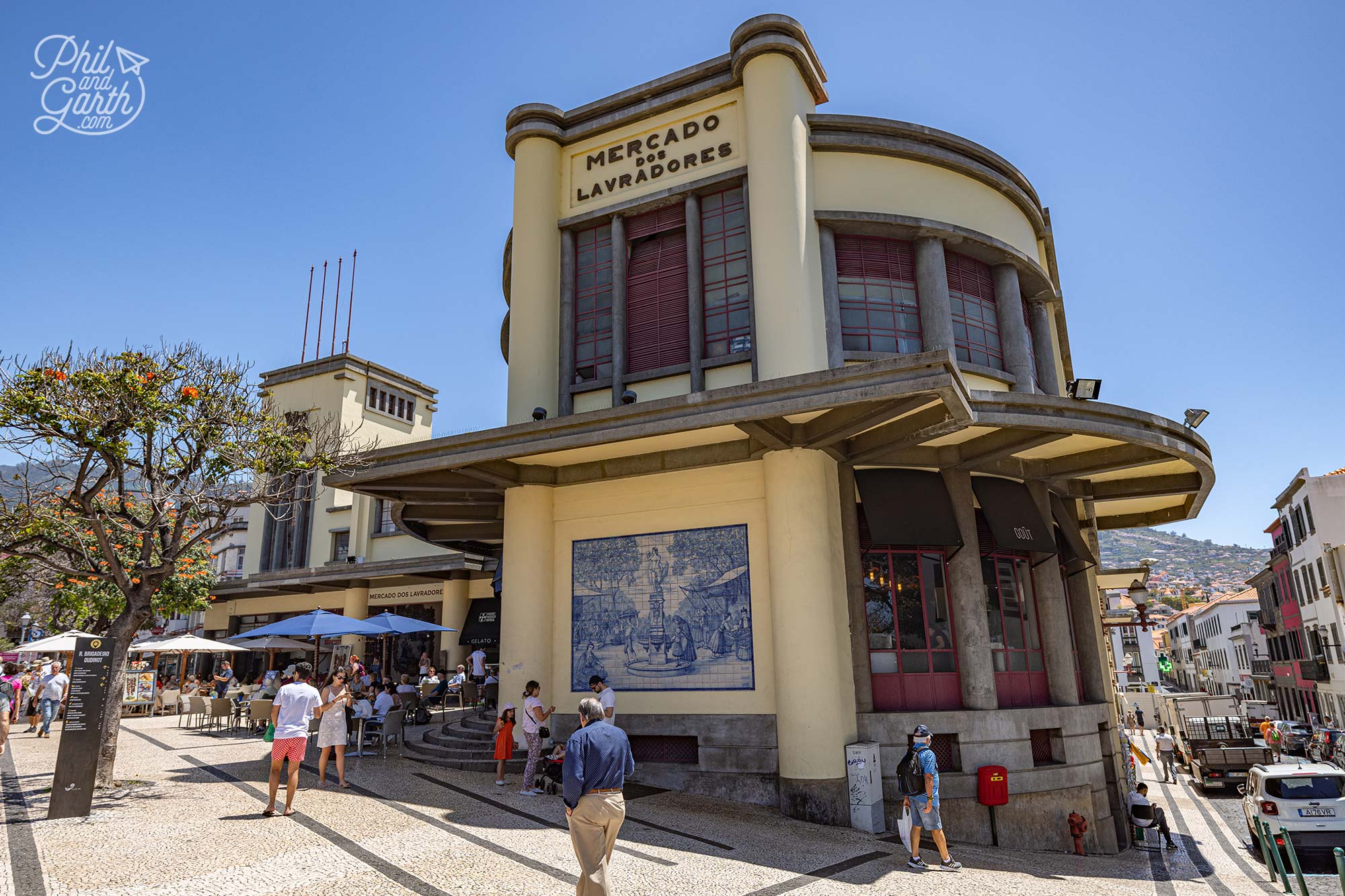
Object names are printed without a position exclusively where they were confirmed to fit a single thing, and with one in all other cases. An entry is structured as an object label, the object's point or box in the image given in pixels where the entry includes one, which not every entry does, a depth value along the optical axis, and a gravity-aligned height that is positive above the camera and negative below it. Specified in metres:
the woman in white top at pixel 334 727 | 11.73 -0.63
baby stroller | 11.27 -1.32
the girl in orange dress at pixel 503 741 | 12.37 -0.92
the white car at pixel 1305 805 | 13.23 -2.30
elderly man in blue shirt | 6.27 -0.91
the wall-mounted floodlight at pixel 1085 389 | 15.54 +5.03
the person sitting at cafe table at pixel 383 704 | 16.08 -0.43
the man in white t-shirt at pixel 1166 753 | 25.75 -2.75
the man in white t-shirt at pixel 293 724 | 9.63 -0.46
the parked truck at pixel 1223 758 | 23.66 -2.74
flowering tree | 10.36 +3.04
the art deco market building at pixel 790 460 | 12.04 +3.34
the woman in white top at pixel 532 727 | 11.49 -0.70
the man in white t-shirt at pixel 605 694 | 11.23 -0.25
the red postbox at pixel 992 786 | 11.95 -1.69
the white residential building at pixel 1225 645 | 70.19 +1.46
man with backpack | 9.73 -1.43
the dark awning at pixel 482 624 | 24.91 +1.66
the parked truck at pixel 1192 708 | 39.09 -2.13
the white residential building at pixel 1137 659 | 85.94 +0.38
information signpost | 9.45 -0.49
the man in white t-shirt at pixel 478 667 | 23.71 +0.33
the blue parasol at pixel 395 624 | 19.03 +1.30
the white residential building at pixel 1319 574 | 43.28 +4.56
